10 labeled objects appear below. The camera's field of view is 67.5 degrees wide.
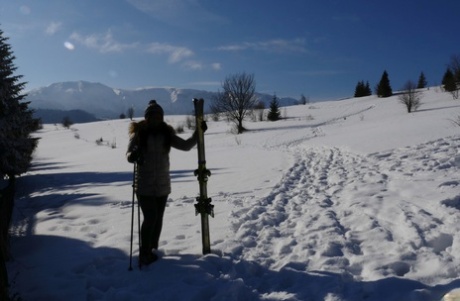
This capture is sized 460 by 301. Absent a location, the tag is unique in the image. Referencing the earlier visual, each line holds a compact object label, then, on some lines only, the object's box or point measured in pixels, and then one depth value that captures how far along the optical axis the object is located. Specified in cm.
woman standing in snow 464
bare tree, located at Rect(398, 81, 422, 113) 3859
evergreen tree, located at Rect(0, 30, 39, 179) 1323
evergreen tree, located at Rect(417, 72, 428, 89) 8138
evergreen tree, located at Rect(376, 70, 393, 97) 6700
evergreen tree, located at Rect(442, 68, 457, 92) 5228
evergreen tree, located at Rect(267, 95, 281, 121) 5150
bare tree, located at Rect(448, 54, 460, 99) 5077
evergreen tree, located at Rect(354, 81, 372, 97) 8412
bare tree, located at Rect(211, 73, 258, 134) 4175
